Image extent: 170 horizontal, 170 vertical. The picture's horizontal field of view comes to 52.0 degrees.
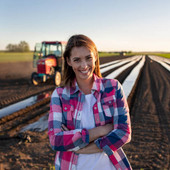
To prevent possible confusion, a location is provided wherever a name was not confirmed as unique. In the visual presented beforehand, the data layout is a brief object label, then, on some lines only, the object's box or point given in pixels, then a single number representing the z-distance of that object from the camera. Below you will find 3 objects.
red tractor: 9.25
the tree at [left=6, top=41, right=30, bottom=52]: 71.71
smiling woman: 1.32
